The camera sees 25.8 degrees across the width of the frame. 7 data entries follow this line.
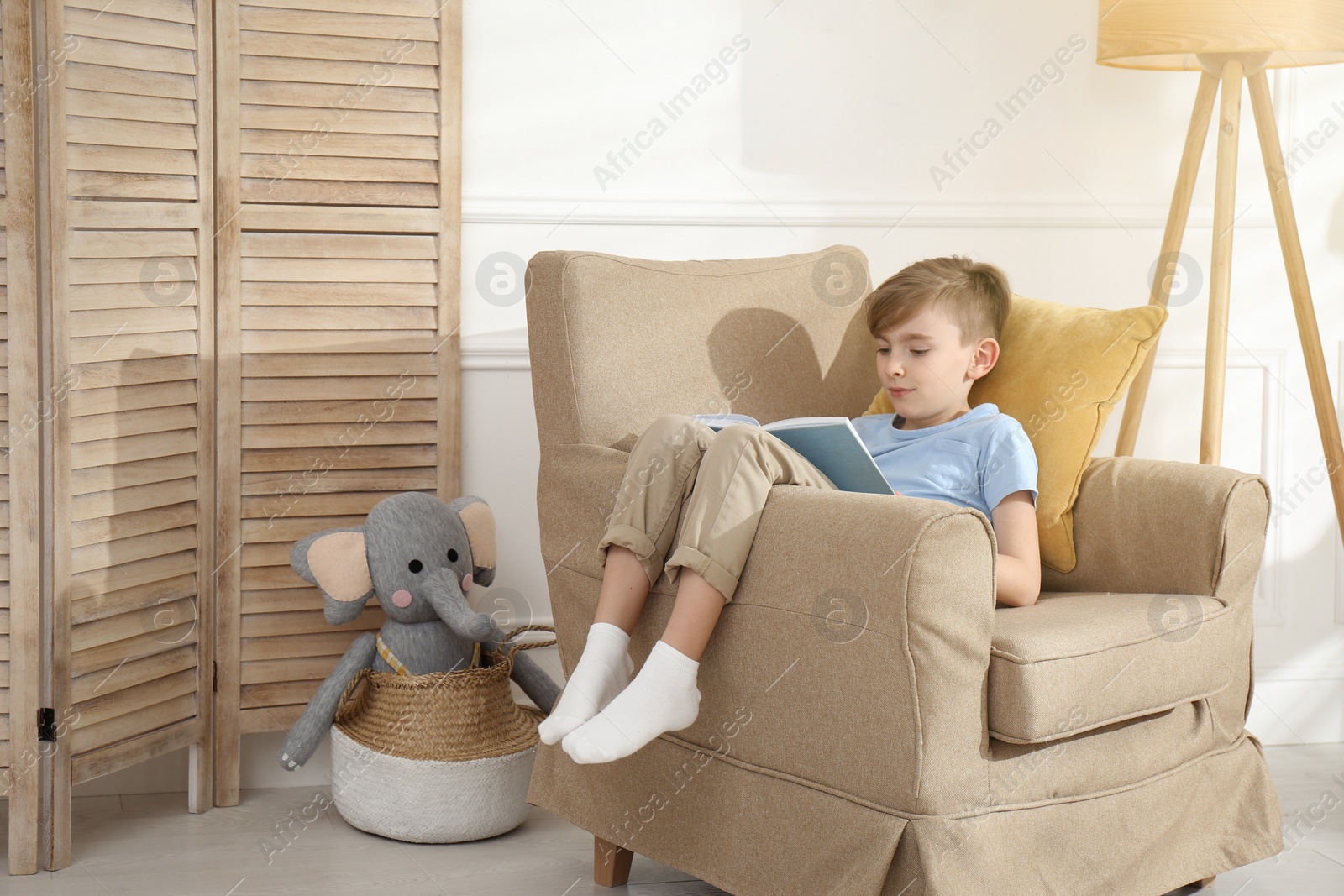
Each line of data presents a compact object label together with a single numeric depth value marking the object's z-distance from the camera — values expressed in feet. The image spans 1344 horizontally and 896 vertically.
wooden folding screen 14.03
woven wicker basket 14.42
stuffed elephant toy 14.63
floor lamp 14.94
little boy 12.91
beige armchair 12.55
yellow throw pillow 14.02
